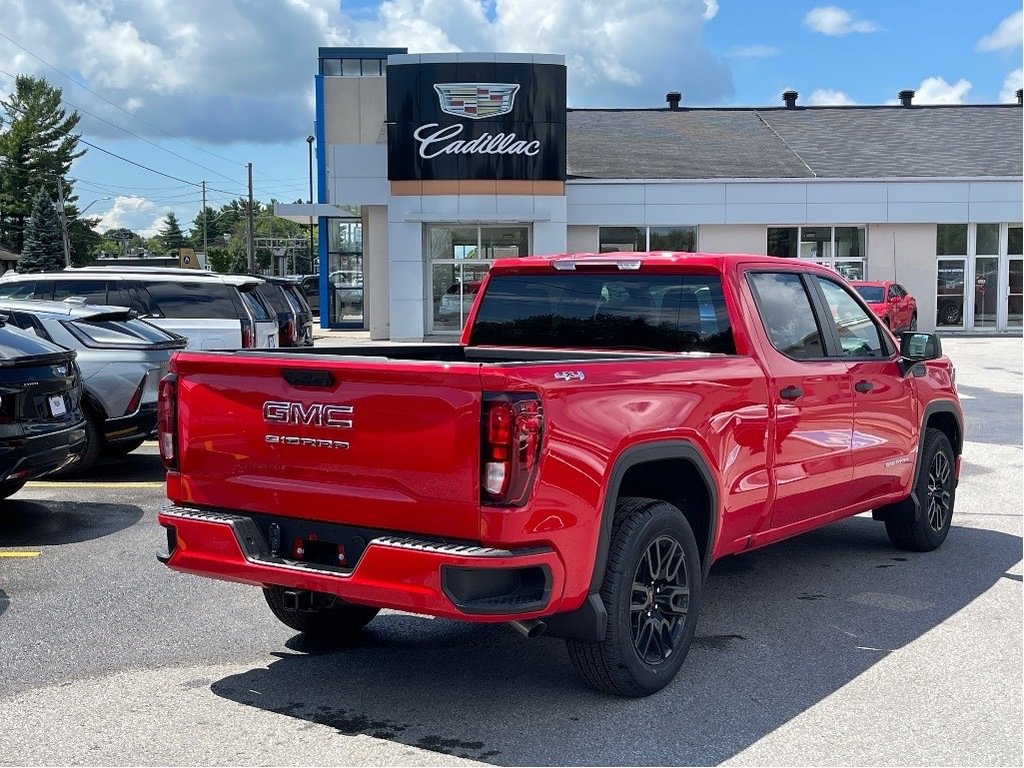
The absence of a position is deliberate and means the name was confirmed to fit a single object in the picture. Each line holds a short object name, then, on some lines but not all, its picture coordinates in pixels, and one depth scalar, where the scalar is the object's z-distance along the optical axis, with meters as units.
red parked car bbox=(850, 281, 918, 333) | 26.08
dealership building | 29.42
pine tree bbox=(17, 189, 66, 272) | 78.12
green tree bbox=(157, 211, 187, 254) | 171.50
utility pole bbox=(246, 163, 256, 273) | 63.95
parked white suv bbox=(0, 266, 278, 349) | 13.70
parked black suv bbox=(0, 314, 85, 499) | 7.88
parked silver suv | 10.45
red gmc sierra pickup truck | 4.16
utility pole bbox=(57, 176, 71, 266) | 73.84
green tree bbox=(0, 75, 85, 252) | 80.94
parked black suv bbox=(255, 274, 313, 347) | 16.09
